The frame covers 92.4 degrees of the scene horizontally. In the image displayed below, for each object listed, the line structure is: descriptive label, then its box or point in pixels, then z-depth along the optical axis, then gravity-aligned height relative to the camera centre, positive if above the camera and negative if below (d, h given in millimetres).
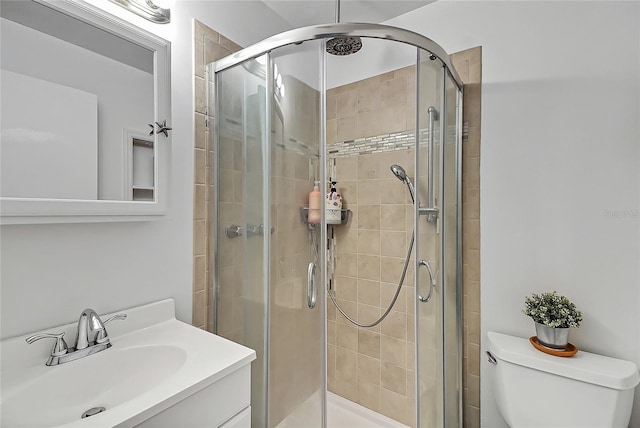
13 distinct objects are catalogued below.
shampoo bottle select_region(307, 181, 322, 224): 1229 +22
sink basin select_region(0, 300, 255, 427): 743 -460
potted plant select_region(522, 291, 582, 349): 1244 -444
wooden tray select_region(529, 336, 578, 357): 1230 -575
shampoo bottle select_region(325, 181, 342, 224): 2023 +10
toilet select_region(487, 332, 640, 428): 1121 -696
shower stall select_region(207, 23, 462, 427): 1210 -33
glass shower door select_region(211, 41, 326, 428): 1209 -128
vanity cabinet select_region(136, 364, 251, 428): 760 -542
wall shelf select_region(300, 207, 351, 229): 1236 -31
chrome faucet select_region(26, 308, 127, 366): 896 -405
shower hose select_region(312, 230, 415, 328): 1841 -614
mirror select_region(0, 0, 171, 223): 829 +299
